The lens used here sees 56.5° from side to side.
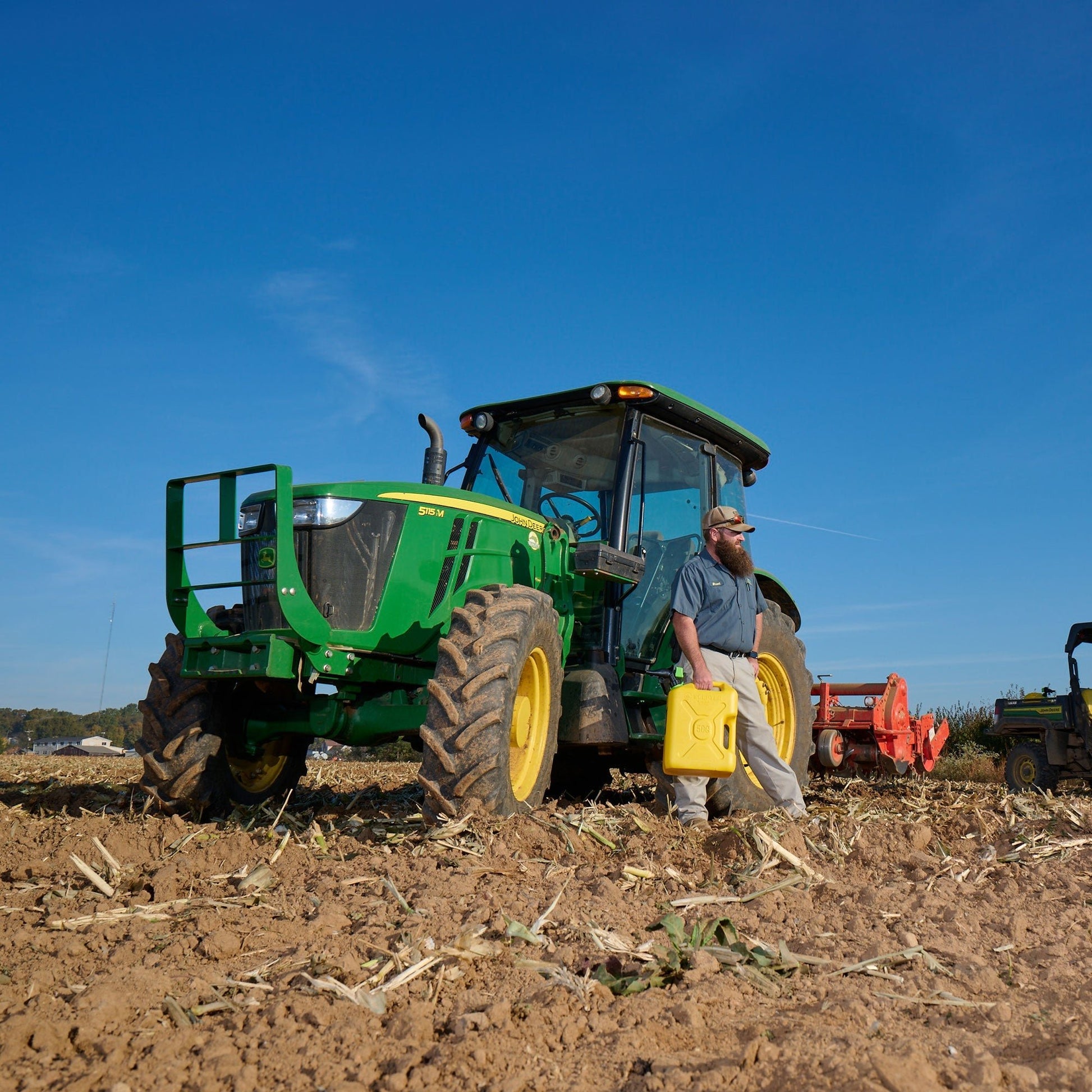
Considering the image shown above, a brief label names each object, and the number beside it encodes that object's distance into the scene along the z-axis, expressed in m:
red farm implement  9.43
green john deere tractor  4.84
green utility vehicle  12.22
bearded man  5.66
